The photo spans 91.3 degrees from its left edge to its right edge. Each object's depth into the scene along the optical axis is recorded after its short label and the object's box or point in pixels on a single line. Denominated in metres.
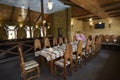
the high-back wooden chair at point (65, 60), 1.52
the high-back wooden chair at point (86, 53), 2.19
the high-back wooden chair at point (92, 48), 2.55
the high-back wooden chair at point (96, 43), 2.93
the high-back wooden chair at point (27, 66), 1.42
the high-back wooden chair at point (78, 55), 1.85
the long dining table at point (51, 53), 1.64
